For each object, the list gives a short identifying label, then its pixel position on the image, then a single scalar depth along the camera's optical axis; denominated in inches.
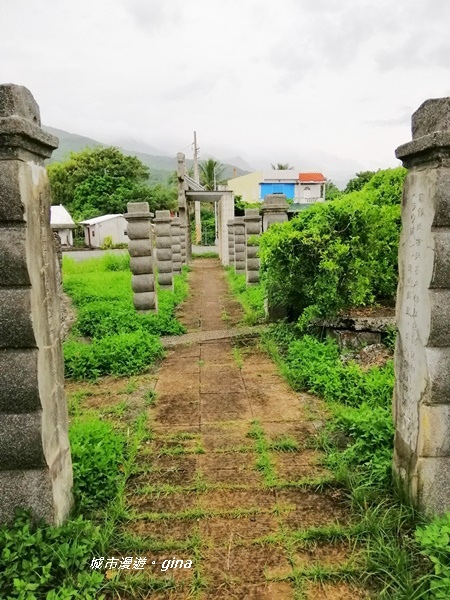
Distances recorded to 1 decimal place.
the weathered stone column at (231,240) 641.5
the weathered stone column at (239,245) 589.0
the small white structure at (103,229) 1286.9
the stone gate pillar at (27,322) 88.7
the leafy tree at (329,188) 1624.0
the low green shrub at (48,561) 87.3
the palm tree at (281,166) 2022.4
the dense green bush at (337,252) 226.4
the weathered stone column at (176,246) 589.3
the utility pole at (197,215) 1383.9
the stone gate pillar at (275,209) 311.7
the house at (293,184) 1561.3
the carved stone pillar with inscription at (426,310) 94.7
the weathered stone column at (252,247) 422.6
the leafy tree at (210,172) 1764.3
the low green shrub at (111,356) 220.7
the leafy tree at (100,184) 1411.2
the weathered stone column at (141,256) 305.7
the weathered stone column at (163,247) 425.7
